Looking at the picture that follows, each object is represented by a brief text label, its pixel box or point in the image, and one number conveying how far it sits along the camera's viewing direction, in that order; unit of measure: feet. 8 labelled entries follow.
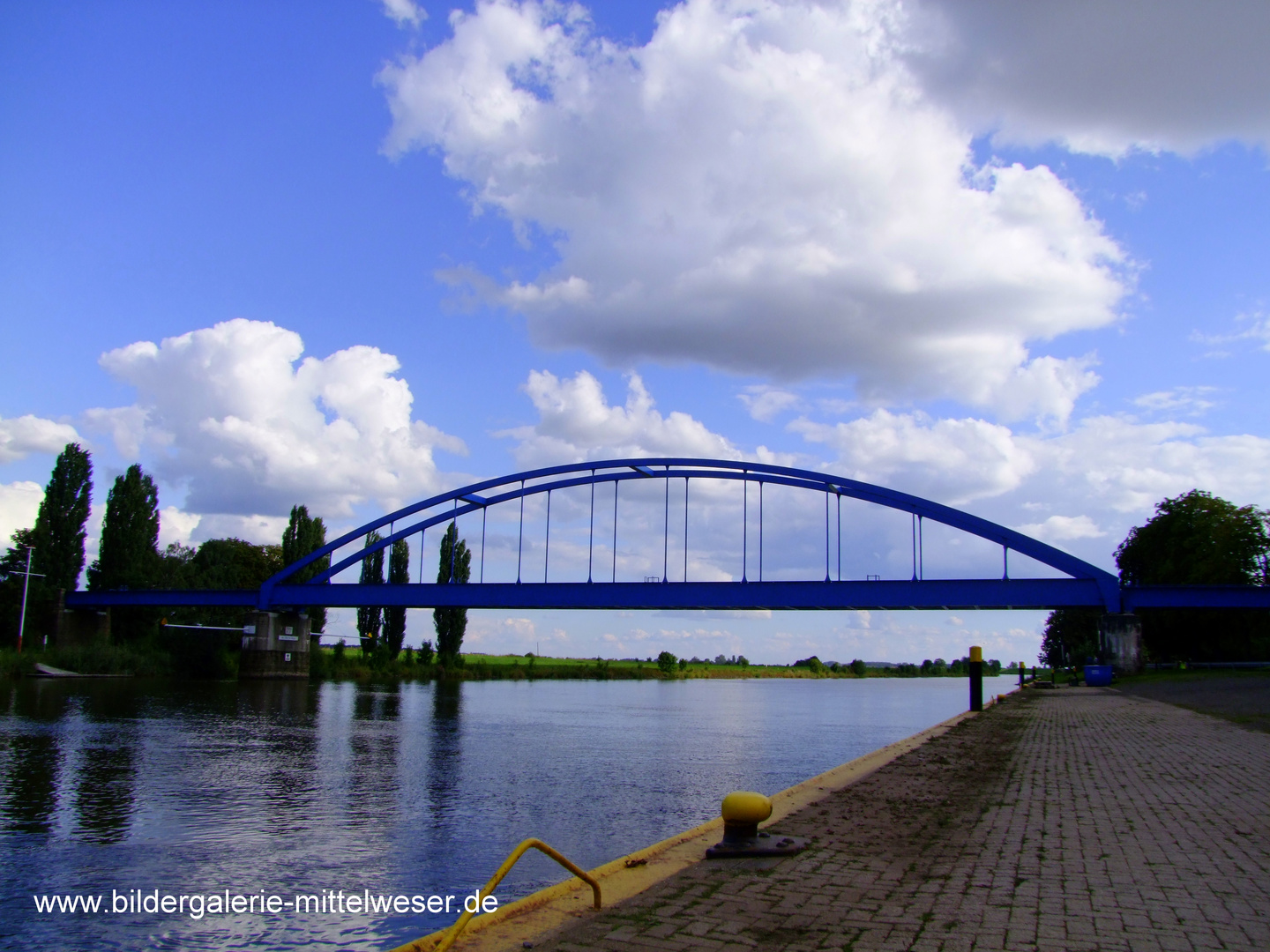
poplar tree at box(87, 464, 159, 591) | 196.75
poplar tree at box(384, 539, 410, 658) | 221.46
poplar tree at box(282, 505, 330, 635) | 230.07
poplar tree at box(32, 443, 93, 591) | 192.75
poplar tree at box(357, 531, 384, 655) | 218.38
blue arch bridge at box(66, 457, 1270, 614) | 148.97
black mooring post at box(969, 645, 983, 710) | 96.07
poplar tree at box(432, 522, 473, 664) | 224.53
